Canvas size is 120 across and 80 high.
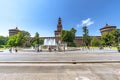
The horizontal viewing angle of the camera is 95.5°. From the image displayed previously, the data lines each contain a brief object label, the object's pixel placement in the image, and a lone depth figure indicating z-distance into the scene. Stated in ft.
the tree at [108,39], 117.78
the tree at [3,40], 155.26
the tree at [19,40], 114.91
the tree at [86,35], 124.01
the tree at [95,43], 131.77
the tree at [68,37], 123.78
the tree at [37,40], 121.71
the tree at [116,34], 111.98
